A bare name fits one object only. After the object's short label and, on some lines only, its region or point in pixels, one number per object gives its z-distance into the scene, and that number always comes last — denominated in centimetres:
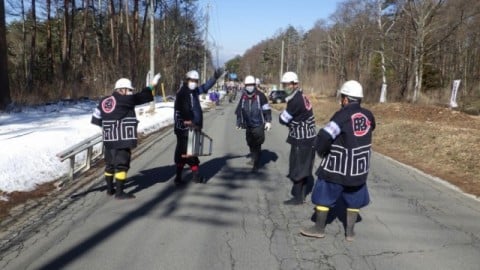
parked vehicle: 4565
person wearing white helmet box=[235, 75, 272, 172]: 944
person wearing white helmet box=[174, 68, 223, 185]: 817
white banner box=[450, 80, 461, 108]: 2543
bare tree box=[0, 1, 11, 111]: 2016
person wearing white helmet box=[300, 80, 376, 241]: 530
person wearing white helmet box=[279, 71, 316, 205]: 708
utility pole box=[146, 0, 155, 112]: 2566
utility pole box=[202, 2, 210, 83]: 5390
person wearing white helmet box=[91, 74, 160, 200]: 717
